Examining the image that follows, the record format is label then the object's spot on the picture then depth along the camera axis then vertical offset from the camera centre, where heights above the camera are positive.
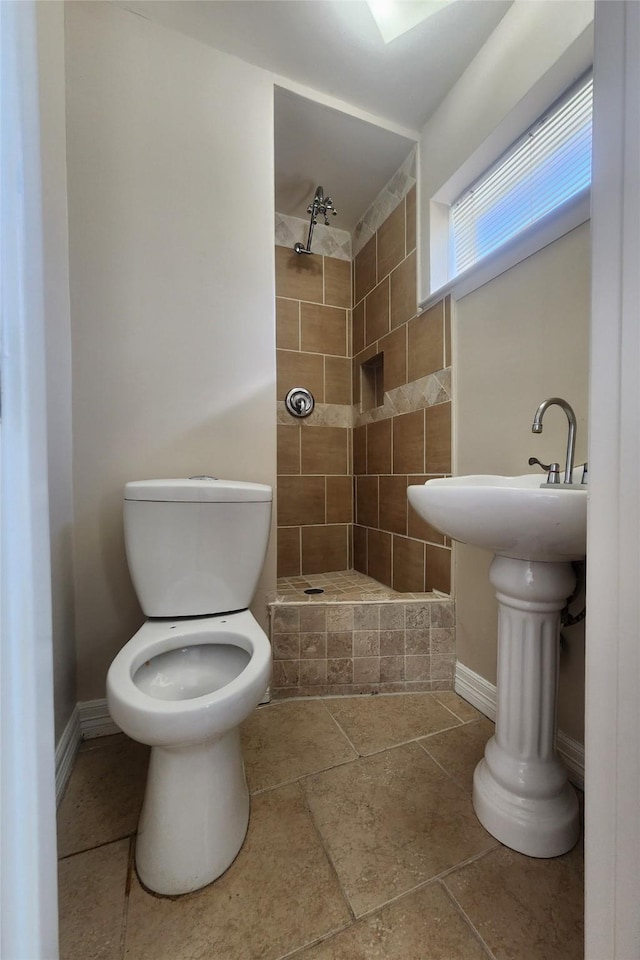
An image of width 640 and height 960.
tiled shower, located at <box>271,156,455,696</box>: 1.48 +0.05
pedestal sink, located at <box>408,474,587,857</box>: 0.84 -0.52
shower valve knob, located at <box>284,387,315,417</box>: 2.21 +0.40
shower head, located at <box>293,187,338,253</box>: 1.94 +1.37
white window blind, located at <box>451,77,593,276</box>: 1.17 +1.04
